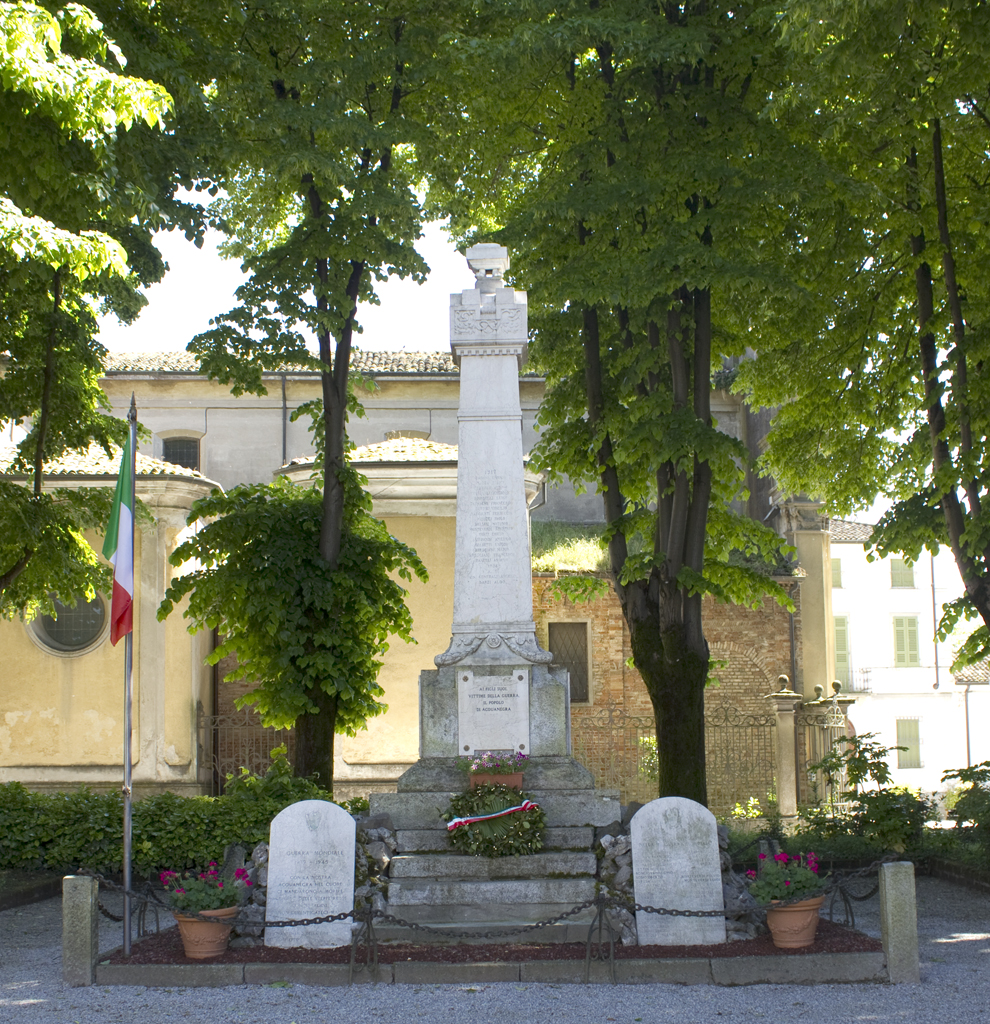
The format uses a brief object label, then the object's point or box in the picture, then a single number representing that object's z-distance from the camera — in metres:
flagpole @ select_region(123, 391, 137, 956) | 8.88
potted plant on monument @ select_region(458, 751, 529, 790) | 9.96
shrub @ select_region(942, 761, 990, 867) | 14.03
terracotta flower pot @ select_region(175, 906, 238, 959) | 8.59
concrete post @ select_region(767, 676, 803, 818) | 19.14
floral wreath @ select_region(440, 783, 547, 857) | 9.53
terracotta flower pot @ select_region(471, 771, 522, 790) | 9.95
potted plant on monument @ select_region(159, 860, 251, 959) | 8.59
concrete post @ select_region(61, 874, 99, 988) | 8.33
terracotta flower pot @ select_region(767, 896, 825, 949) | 8.45
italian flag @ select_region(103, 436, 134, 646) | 9.27
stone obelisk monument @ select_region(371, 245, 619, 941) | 9.30
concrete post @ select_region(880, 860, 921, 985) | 8.12
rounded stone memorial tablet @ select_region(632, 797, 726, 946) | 8.76
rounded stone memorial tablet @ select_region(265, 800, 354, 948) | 8.90
